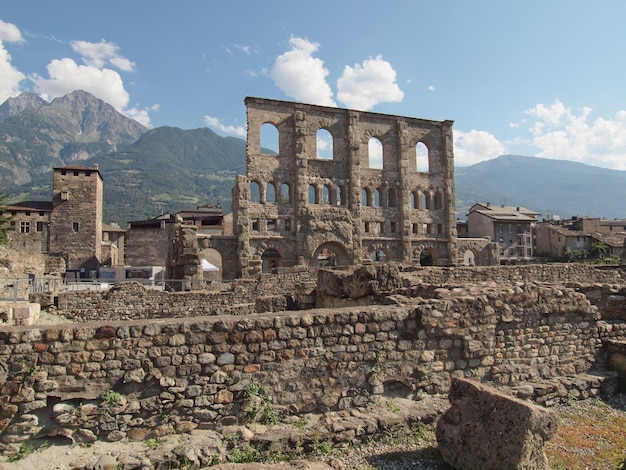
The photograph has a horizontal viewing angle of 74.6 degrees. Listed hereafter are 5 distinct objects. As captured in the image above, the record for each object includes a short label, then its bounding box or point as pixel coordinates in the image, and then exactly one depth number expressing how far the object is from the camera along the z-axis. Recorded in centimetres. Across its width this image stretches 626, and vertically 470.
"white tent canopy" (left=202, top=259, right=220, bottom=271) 3033
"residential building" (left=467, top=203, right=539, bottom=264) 6944
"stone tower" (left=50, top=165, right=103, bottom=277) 5178
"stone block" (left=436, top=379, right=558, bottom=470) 429
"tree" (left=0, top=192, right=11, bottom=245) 4156
